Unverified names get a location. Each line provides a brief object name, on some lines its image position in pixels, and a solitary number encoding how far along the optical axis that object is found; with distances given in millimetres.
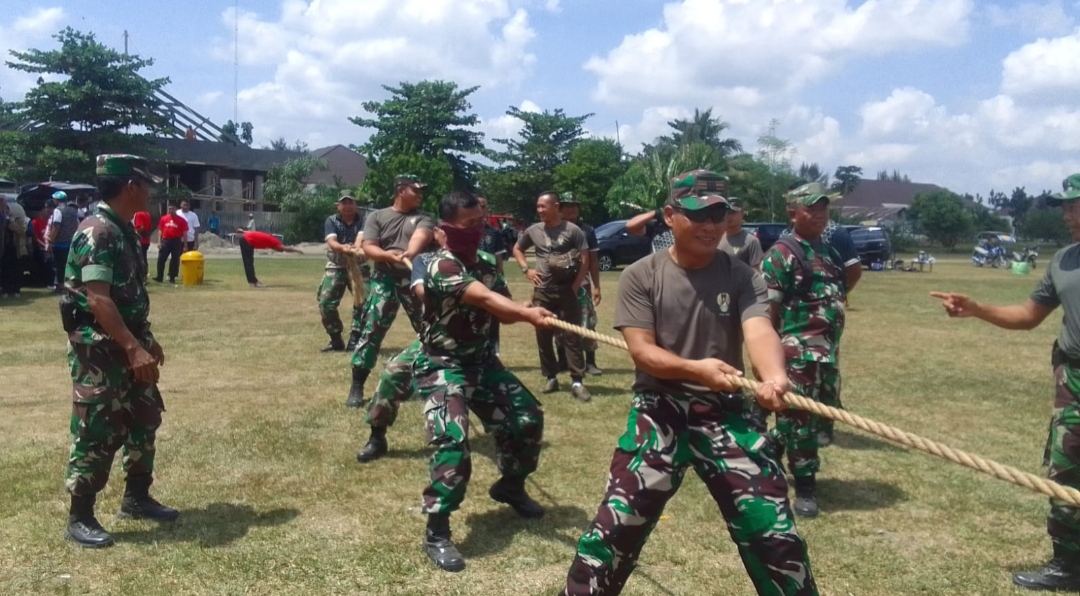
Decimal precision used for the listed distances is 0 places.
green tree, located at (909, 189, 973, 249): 69062
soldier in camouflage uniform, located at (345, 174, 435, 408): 8070
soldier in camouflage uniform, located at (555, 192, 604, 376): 9258
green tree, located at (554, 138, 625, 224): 48156
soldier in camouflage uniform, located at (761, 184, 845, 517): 5660
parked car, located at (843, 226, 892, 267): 33406
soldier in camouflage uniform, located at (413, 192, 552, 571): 4840
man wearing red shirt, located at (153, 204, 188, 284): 19531
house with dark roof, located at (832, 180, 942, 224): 97688
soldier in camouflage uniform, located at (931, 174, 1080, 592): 4461
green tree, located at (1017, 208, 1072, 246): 74875
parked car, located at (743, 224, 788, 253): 28416
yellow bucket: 19984
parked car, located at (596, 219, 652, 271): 27547
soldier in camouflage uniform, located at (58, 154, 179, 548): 4699
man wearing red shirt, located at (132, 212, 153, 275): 14112
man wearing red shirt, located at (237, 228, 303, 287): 11891
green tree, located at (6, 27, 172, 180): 41656
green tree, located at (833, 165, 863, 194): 94625
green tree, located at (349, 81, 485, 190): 51312
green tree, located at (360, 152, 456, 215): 45219
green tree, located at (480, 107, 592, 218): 50594
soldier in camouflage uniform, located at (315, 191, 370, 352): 10781
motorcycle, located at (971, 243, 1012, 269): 39584
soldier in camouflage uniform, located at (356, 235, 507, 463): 6090
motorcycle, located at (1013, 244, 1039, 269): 38562
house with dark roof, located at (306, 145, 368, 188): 72562
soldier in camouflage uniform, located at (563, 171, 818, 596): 3594
